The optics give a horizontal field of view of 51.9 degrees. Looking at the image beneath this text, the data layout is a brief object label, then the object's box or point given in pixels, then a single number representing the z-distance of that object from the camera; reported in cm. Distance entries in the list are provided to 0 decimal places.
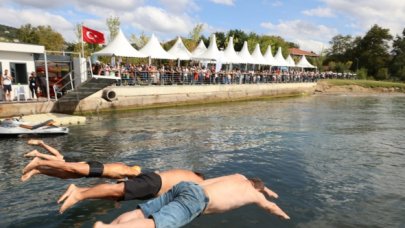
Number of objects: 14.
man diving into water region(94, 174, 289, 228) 484
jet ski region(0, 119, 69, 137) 1820
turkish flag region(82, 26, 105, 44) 2680
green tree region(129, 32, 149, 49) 6048
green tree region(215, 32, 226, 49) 8505
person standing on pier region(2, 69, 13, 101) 2409
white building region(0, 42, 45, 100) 2478
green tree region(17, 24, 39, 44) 8858
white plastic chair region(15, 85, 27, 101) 2542
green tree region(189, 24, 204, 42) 6469
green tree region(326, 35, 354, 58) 10561
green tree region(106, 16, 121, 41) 5534
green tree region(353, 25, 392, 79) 9455
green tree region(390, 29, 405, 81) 8982
